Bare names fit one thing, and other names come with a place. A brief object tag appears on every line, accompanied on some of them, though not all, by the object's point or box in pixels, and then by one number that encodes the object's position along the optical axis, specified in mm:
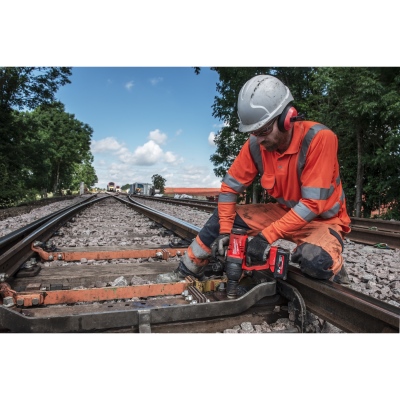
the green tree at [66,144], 37094
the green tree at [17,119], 16250
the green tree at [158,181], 53575
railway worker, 2441
